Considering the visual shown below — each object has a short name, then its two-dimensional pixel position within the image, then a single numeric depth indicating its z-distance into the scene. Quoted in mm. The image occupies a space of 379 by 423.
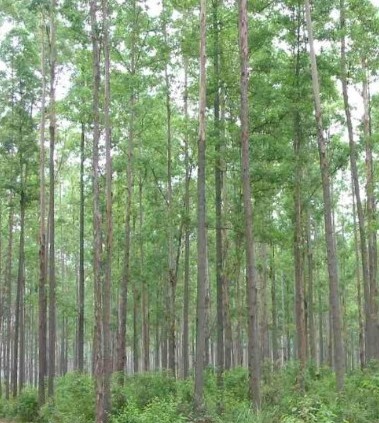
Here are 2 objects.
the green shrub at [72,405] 13477
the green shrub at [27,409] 16266
